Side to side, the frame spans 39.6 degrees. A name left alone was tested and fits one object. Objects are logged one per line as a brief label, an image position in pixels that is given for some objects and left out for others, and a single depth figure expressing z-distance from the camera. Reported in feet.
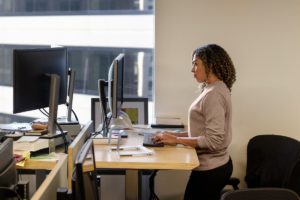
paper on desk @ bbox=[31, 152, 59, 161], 8.05
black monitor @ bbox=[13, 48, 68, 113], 8.45
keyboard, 8.91
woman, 8.49
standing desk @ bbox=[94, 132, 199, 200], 7.72
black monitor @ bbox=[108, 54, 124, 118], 8.32
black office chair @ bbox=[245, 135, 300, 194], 9.56
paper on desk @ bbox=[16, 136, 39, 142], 8.47
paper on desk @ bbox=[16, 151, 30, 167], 7.63
